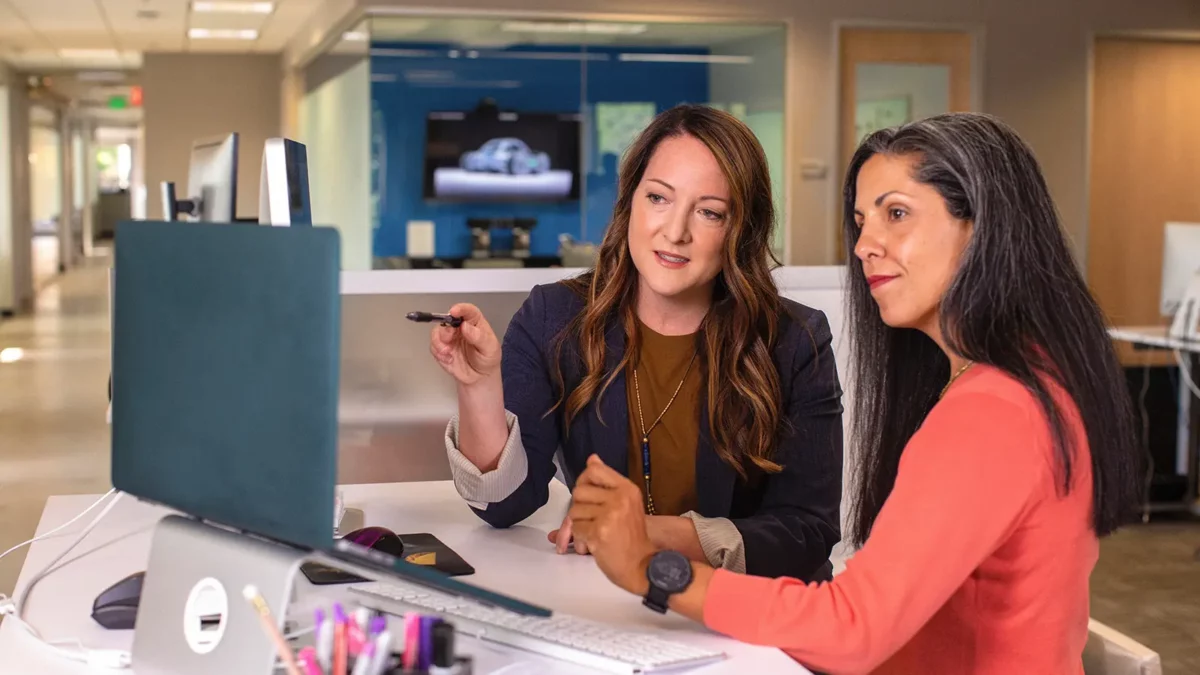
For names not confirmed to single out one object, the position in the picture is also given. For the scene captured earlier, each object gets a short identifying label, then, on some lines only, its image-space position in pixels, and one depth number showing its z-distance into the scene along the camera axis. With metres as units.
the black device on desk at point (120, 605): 1.47
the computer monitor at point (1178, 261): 5.55
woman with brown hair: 1.99
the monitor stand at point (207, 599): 1.18
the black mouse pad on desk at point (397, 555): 1.64
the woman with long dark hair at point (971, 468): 1.25
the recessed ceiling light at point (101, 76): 18.02
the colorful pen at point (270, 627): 1.09
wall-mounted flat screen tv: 8.12
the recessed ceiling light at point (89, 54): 15.26
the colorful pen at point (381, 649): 1.10
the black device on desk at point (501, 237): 8.27
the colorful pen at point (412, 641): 1.14
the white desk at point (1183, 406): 5.55
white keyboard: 1.33
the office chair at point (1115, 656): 1.37
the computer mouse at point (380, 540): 1.69
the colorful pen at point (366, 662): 1.10
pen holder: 1.13
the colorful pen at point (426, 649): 1.15
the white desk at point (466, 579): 1.38
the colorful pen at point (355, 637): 1.14
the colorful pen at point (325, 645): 1.12
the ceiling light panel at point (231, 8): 11.12
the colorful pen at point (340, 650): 1.12
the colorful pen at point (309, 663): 1.12
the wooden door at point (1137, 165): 8.33
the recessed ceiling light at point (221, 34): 13.14
